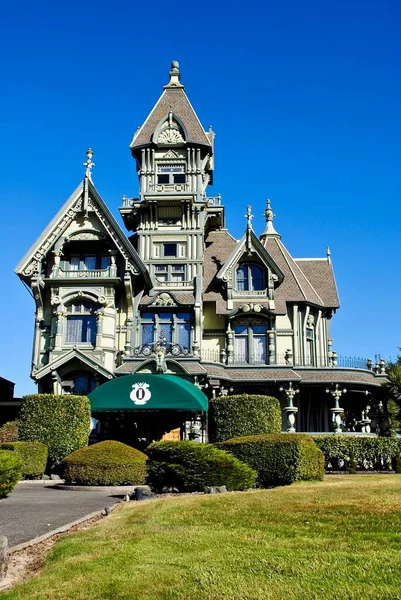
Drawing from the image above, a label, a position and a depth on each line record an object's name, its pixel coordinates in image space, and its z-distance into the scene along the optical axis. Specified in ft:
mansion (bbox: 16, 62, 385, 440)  116.06
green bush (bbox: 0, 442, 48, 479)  89.20
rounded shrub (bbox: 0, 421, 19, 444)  101.35
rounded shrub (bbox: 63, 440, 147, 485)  76.23
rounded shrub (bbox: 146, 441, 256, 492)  62.03
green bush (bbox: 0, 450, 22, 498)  54.85
